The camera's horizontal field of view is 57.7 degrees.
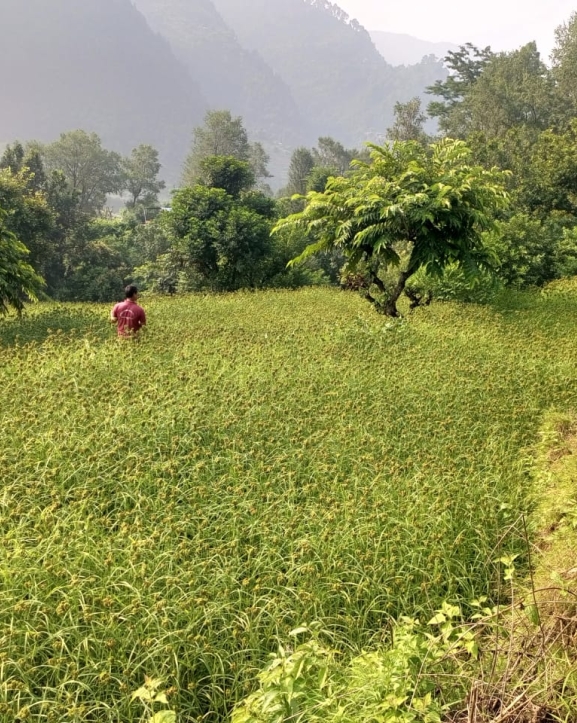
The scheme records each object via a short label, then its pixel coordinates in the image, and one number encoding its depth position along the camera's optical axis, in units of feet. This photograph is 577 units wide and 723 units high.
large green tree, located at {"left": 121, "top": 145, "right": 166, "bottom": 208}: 298.45
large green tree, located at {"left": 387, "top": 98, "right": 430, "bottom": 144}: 159.02
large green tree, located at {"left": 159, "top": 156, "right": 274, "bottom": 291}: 62.23
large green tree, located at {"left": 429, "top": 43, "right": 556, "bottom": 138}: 122.83
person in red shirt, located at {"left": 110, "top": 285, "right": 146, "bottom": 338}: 27.37
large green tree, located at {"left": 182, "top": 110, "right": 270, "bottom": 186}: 257.75
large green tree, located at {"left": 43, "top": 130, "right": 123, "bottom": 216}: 274.36
